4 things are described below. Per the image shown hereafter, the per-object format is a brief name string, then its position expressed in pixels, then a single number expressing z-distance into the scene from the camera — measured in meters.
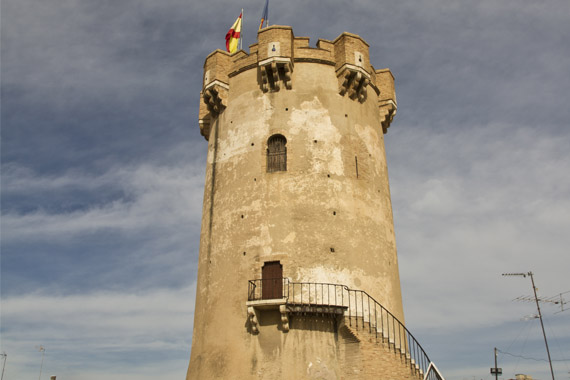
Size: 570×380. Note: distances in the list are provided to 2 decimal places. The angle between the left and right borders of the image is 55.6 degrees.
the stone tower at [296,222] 17.02
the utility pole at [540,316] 32.03
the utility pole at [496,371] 35.47
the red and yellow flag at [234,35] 25.62
